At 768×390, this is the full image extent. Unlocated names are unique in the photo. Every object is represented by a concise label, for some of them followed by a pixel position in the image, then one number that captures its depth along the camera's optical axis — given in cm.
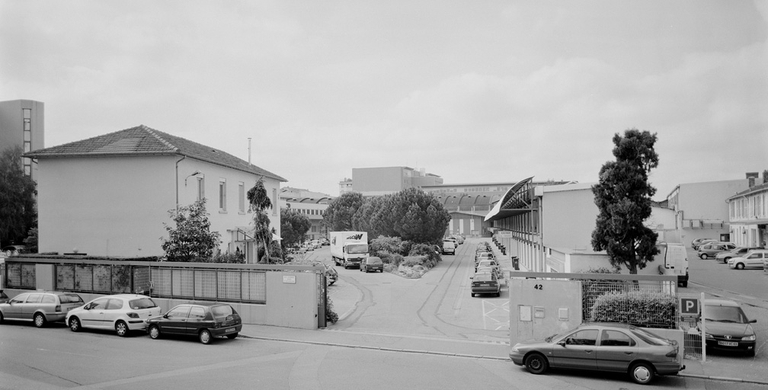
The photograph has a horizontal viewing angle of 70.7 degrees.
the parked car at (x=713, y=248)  5191
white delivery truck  5088
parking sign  1469
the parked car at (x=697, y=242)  6395
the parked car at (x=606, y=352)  1230
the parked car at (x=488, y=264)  3979
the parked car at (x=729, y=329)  1506
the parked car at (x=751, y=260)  4166
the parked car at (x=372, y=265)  4722
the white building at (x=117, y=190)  2789
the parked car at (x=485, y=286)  3117
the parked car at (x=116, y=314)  1858
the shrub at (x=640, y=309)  1496
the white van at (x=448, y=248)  6875
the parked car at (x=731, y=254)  4631
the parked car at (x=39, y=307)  2030
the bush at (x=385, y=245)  5609
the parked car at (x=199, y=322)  1720
